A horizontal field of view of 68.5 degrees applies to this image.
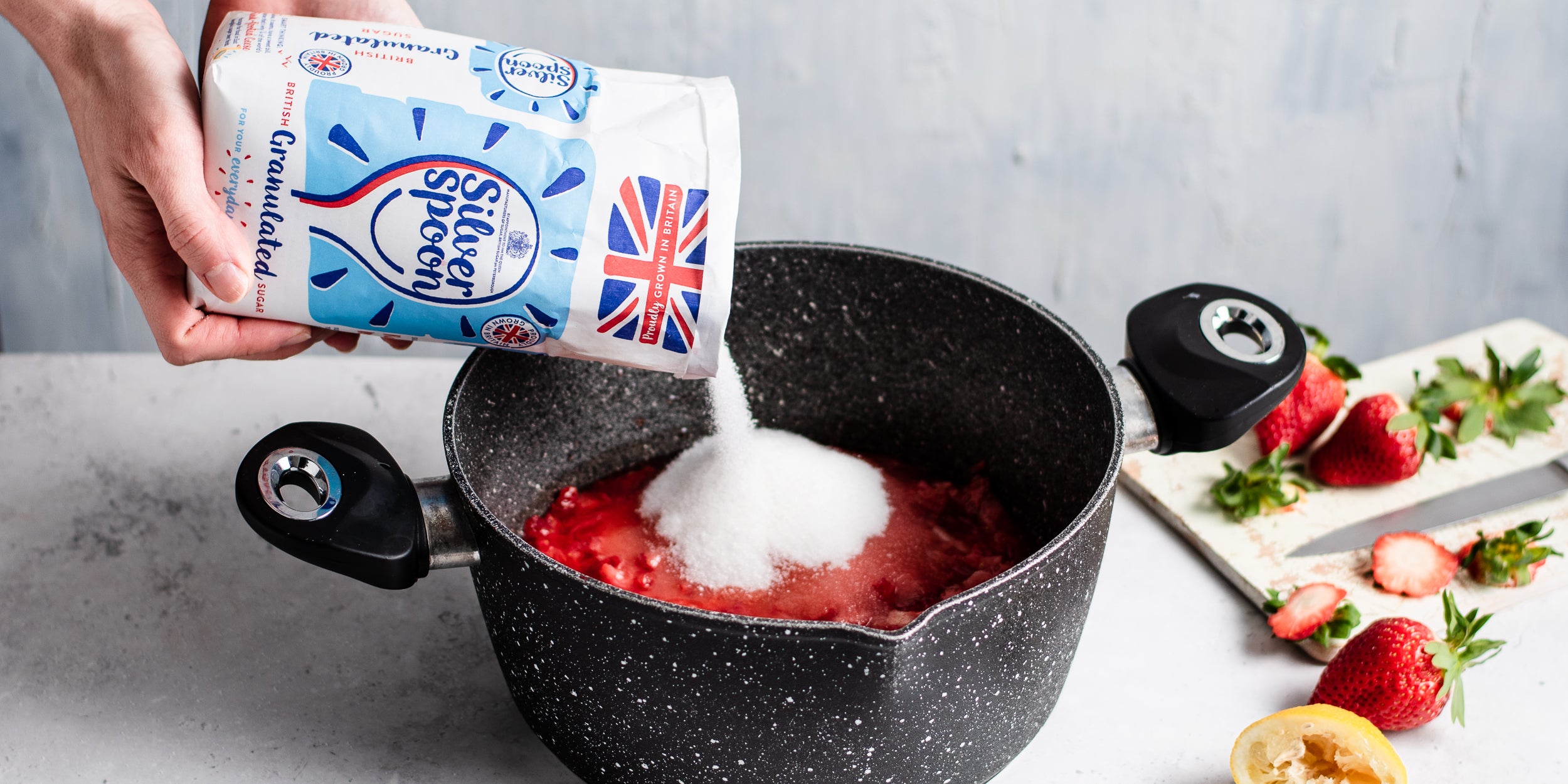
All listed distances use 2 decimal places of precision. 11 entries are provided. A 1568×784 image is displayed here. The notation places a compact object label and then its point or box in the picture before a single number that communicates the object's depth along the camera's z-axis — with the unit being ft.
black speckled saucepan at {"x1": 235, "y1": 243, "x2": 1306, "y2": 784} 1.97
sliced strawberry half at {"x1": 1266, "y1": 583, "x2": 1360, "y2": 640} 2.81
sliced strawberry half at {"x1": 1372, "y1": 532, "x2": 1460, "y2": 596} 2.92
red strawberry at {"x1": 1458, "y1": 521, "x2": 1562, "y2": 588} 2.92
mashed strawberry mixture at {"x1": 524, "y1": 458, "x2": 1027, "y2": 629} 2.69
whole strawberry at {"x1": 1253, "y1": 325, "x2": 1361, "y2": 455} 3.38
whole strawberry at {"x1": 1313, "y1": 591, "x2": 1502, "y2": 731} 2.49
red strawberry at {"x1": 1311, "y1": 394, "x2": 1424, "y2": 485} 3.25
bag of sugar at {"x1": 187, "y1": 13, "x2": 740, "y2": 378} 2.13
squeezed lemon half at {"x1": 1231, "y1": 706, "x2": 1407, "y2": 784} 2.29
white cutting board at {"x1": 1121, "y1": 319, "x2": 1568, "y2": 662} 2.96
